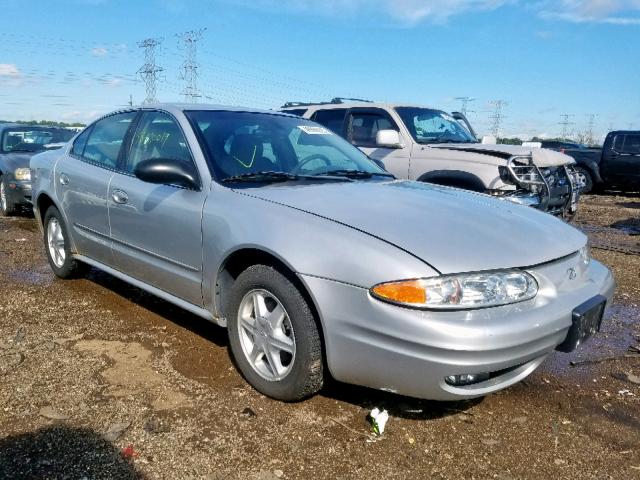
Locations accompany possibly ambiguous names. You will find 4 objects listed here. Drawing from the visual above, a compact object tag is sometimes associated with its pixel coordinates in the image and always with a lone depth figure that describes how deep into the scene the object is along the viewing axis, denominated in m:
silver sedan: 2.31
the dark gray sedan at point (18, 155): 8.52
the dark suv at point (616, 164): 14.09
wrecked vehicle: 5.84
